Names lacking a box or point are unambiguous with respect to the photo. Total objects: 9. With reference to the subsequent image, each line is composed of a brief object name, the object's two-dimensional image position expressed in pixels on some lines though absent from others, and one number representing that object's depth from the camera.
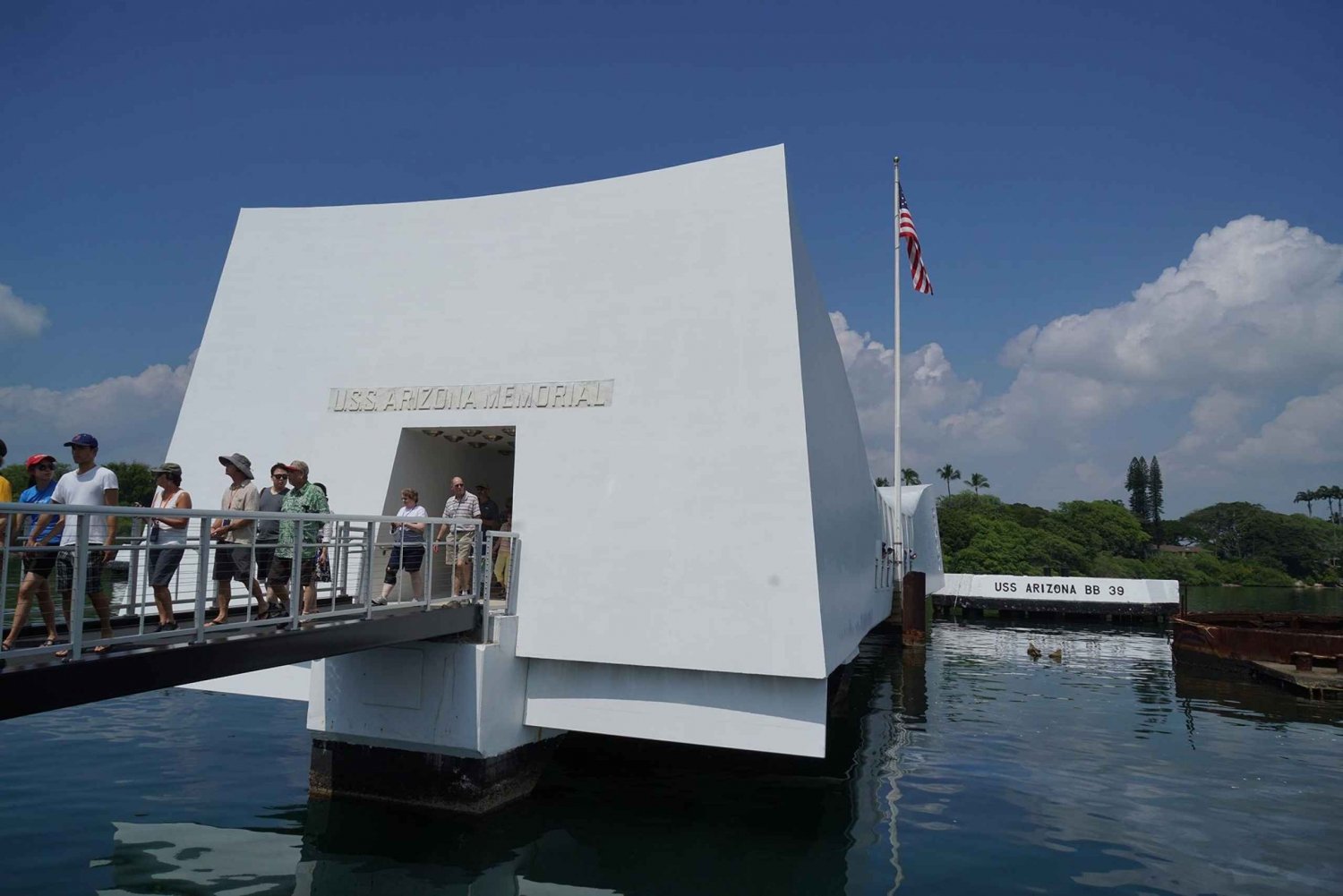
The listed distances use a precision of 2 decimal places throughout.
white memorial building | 10.12
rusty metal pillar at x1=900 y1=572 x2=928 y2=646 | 28.31
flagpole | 26.46
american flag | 24.21
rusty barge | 20.77
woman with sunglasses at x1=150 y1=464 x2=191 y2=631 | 7.05
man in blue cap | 6.52
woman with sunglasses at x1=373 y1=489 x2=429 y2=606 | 10.28
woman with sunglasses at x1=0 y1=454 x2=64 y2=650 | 6.06
